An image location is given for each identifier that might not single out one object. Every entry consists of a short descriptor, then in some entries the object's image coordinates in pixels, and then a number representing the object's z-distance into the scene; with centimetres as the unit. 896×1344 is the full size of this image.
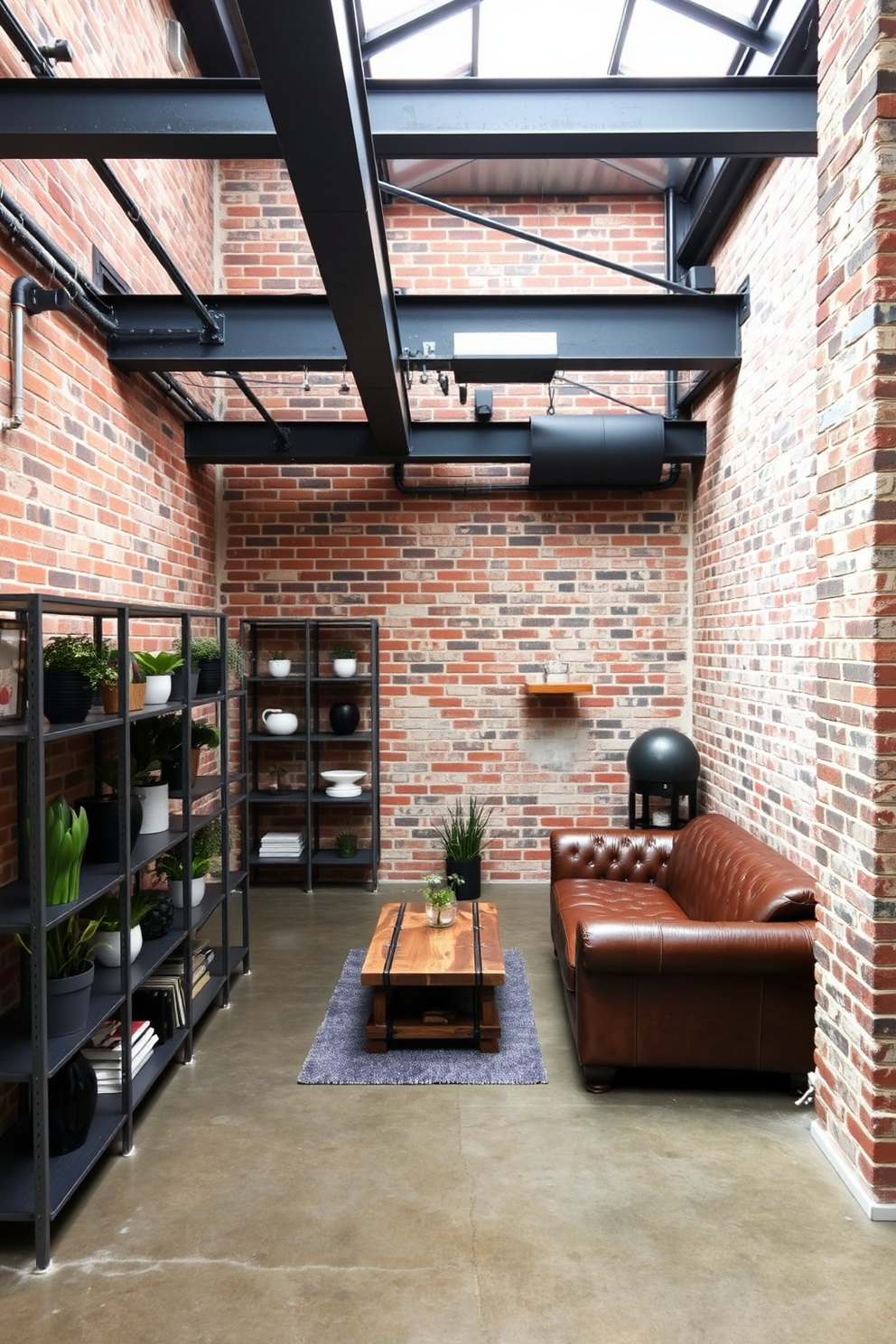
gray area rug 340
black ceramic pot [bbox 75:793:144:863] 298
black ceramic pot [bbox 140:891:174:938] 345
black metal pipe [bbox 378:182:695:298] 321
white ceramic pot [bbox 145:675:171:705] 337
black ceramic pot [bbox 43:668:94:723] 260
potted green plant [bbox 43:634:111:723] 261
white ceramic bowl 598
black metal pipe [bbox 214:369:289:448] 455
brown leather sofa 310
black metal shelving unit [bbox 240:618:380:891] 623
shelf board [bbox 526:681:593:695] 588
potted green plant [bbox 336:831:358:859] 602
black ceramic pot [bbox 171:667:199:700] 365
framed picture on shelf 254
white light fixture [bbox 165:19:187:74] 480
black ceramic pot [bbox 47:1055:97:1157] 260
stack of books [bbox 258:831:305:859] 597
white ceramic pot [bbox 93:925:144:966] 294
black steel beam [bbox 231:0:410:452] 188
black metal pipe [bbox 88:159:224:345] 287
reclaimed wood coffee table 355
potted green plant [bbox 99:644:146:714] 292
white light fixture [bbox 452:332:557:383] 423
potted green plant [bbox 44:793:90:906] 251
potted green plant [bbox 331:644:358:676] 593
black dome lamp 523
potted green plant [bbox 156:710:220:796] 368
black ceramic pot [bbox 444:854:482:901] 579
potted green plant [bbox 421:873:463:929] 409
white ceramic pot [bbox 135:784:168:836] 351
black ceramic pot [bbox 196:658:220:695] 403
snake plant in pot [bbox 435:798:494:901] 580
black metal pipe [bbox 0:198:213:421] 297
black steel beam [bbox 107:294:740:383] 405
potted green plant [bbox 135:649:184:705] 338
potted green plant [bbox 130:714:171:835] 352
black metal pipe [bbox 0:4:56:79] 261
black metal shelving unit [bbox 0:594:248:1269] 232
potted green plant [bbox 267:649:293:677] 591
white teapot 588
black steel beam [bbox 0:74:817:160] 260
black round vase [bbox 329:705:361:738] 596
